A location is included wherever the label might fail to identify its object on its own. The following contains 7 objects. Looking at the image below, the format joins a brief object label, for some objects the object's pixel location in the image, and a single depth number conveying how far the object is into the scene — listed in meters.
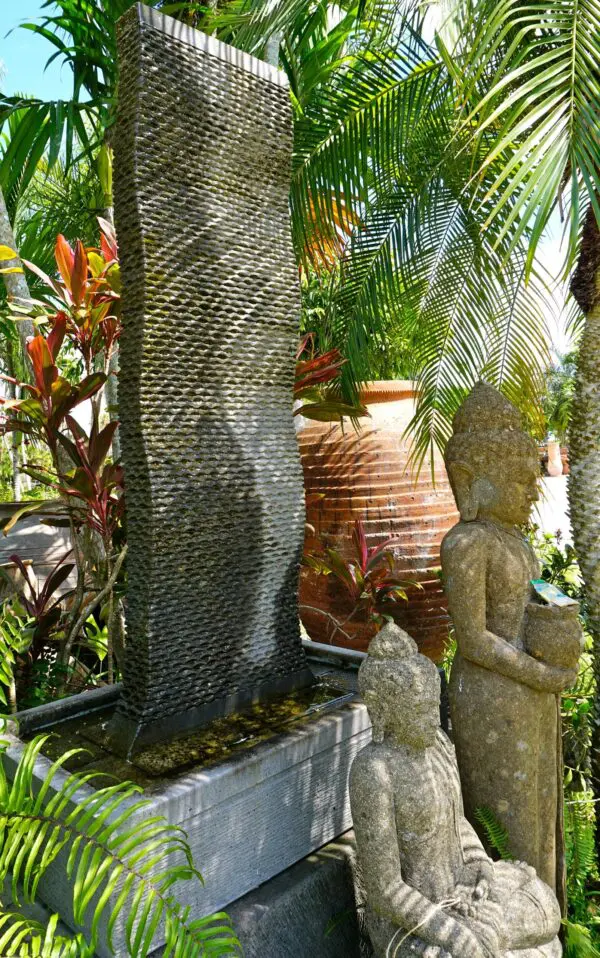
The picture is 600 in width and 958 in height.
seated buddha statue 1.59
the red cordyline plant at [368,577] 3.86
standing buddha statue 1.99
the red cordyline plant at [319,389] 3.45
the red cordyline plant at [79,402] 2.79
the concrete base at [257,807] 1.87
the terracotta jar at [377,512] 4.25
